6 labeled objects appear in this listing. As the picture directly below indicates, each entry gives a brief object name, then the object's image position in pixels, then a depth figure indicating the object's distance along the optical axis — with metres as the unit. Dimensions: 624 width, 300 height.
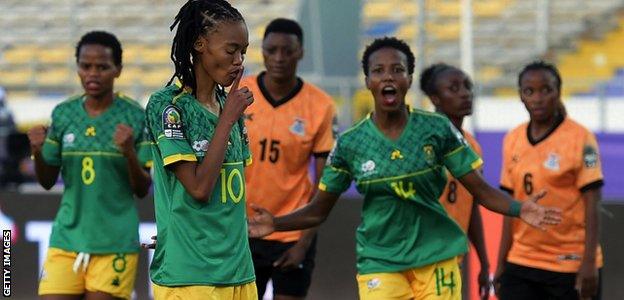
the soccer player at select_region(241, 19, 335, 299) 15.48
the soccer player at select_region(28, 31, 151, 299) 14.91
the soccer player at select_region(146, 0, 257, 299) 9.28
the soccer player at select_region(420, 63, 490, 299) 15.53
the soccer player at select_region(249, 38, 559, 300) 12.47
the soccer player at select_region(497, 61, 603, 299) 14.73
